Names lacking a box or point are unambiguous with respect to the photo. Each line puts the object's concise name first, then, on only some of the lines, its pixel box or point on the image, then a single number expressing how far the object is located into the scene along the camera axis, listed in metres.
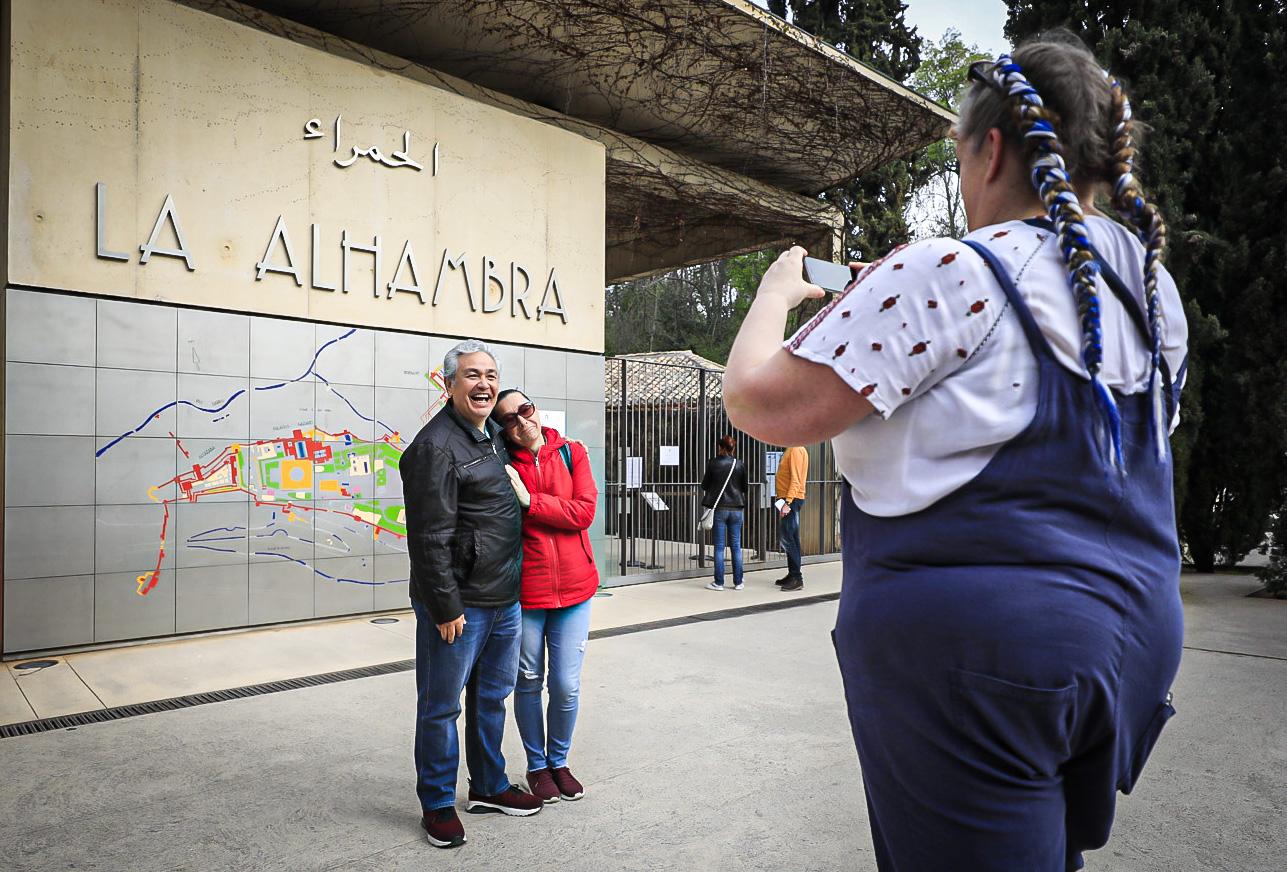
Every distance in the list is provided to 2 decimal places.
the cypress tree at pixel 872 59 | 14.87
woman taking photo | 1.02
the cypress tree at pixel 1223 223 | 10.39
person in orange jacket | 10.33
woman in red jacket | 3.74
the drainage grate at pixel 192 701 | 4.75
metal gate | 10.88
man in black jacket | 3.34
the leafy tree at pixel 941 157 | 21.41
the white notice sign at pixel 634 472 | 10.77
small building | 6.37
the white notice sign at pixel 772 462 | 12.64
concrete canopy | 8.53
